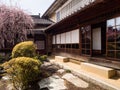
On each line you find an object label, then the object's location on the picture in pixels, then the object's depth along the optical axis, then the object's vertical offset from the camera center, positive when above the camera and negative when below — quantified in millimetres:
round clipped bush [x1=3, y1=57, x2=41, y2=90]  3701 -1152
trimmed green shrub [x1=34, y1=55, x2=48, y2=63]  7192 -1220
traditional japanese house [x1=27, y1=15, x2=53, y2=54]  10461 +948
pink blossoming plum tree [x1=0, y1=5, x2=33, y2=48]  7371 +1651
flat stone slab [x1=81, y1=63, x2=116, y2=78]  3627 -1203
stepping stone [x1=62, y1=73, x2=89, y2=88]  3568 -1641
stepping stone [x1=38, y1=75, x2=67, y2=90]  3662 -1778
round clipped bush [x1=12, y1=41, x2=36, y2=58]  4959 -385
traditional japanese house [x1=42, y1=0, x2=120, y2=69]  3799 +747
